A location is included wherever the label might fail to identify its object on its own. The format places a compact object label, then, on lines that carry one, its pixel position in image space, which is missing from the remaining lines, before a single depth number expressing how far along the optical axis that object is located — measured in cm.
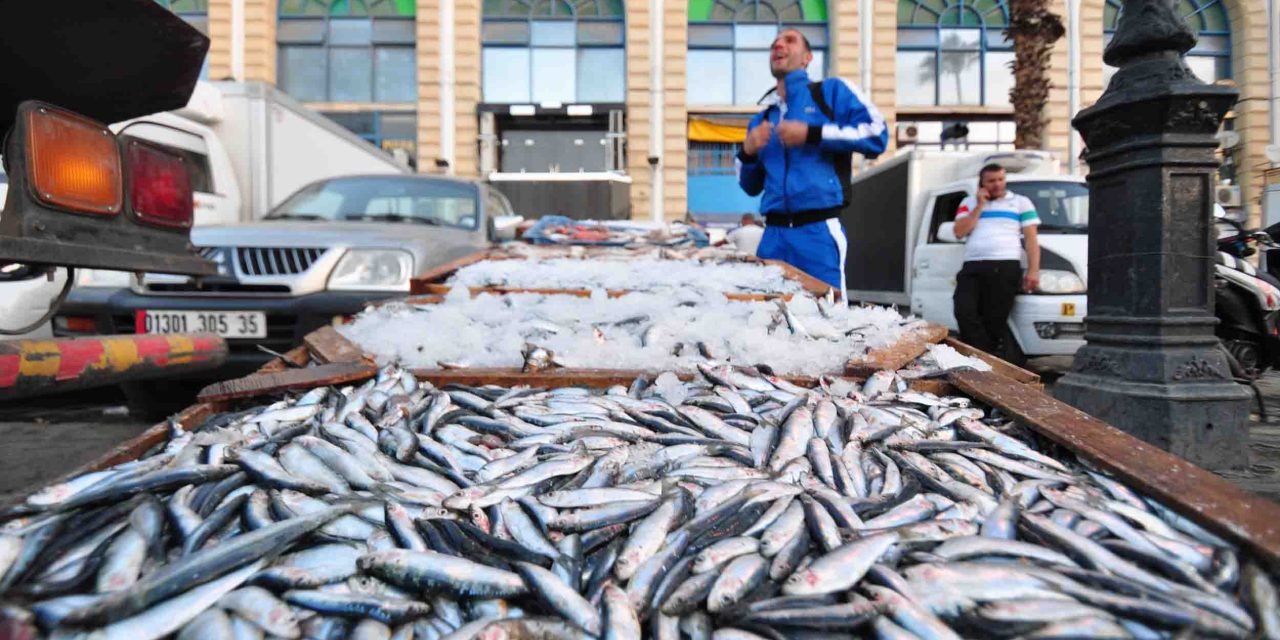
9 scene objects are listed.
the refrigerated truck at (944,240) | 622
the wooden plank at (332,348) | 275
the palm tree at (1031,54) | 1109
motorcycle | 627
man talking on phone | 607
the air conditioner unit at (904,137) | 1938
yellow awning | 2094
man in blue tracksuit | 429
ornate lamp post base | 346
